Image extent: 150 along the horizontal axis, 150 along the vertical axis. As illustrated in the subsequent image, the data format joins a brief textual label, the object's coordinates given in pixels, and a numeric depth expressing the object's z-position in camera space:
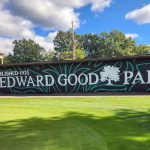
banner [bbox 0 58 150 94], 12.19
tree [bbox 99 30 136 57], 49.59
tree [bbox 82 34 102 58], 52.87
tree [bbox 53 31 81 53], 54.97
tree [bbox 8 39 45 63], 52.42
